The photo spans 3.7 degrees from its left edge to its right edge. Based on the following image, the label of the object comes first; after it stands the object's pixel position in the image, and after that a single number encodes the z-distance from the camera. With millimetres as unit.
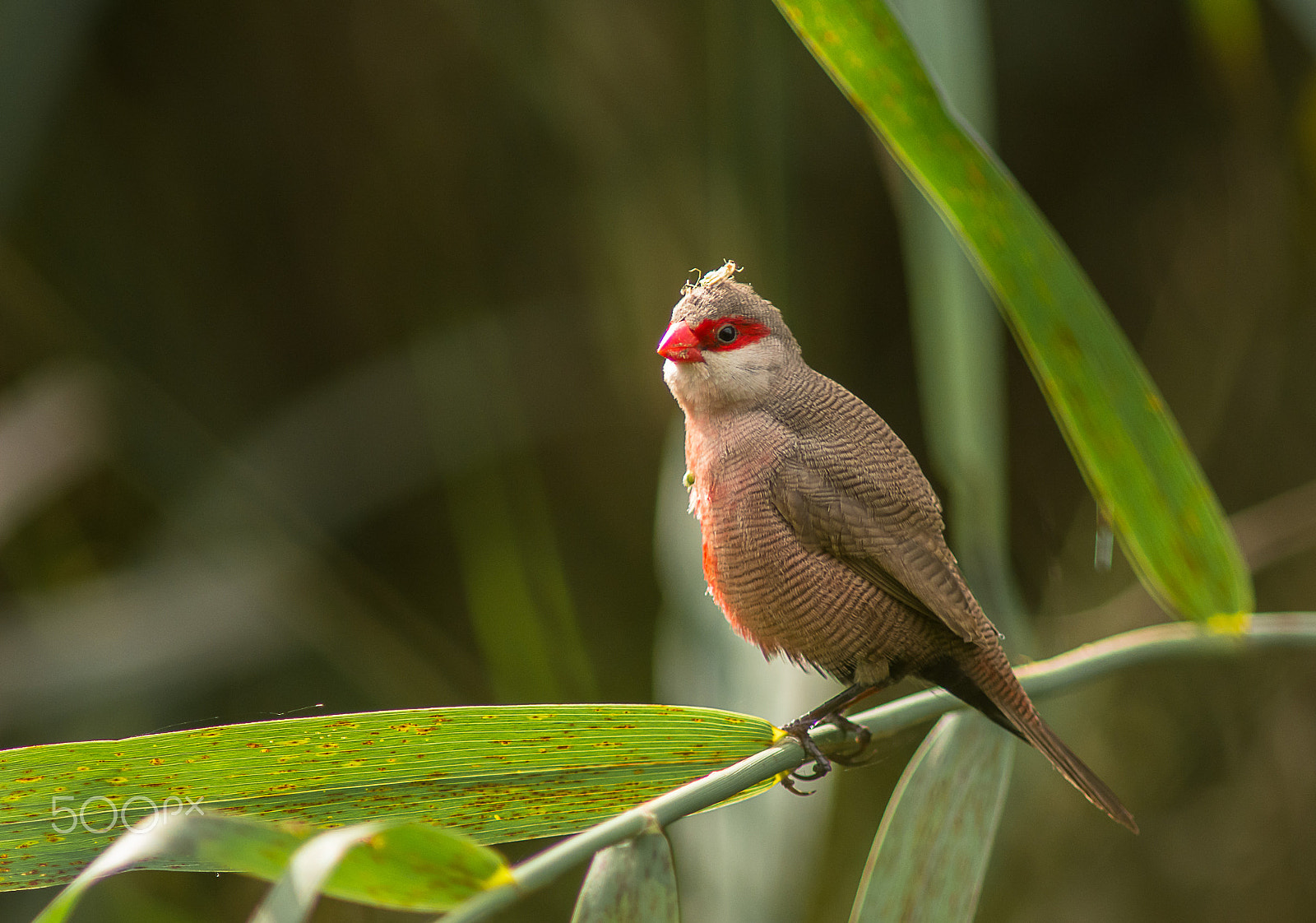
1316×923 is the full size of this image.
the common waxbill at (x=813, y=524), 3489
